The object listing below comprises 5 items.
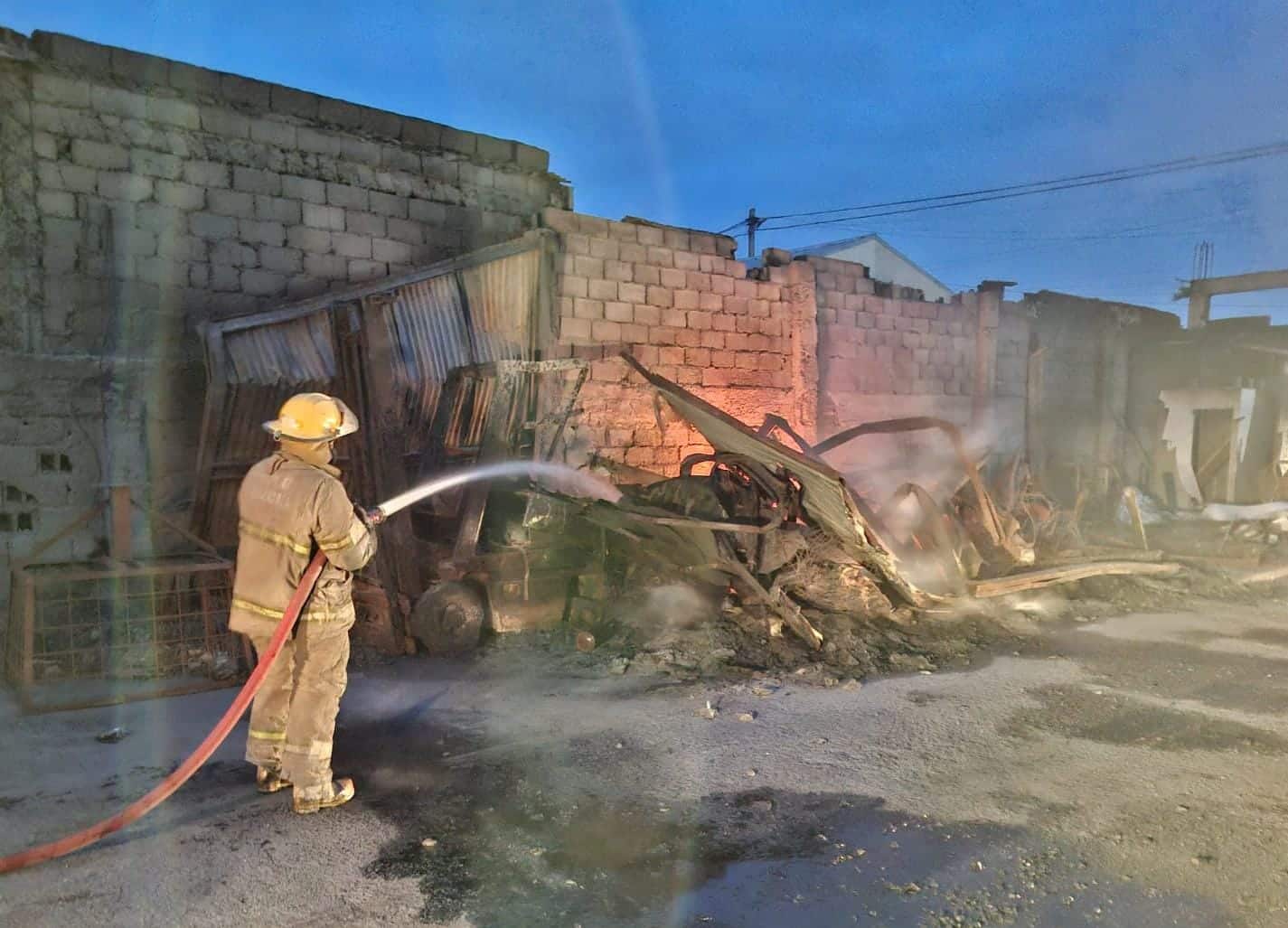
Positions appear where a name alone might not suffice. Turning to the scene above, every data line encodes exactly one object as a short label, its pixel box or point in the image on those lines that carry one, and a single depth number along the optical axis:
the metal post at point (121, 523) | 5.70
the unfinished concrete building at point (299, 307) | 6.16
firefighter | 3.61
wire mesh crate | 5.00
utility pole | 34.75
